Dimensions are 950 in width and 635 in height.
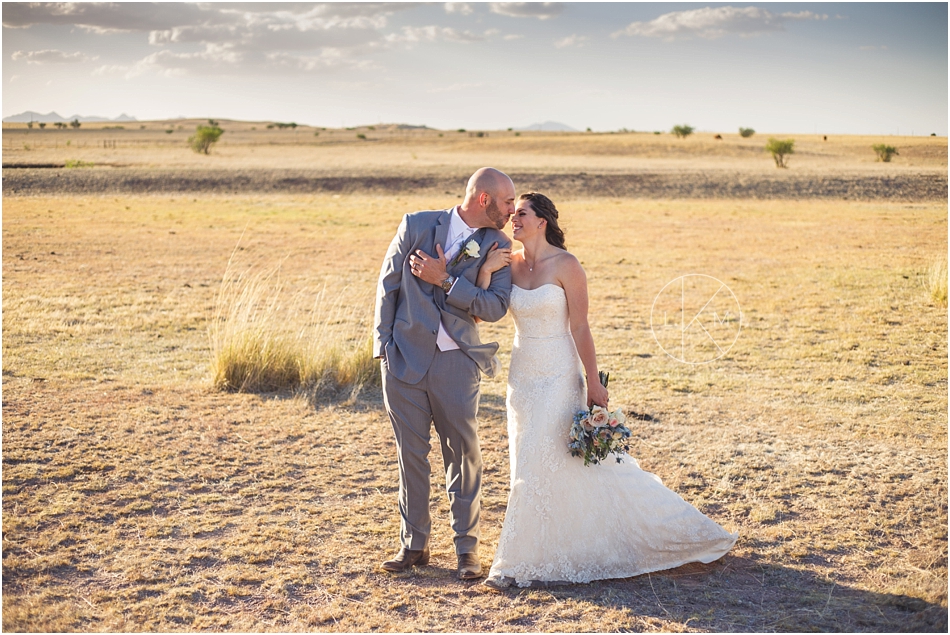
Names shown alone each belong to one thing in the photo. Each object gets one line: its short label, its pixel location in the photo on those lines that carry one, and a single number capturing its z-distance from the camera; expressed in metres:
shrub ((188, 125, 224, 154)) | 56.03
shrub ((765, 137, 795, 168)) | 45.38
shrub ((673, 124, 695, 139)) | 84.19
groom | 4.13
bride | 4.30
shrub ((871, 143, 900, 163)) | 41.47
